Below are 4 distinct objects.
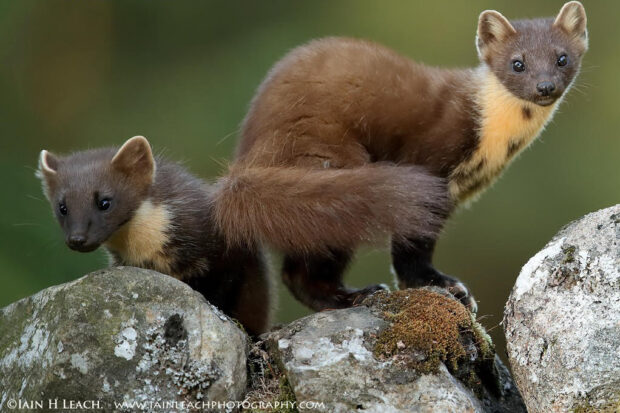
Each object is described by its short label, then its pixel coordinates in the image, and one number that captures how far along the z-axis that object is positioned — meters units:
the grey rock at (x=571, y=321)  6.44
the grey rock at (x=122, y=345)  6.88
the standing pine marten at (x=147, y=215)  8.51
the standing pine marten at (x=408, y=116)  9.45
